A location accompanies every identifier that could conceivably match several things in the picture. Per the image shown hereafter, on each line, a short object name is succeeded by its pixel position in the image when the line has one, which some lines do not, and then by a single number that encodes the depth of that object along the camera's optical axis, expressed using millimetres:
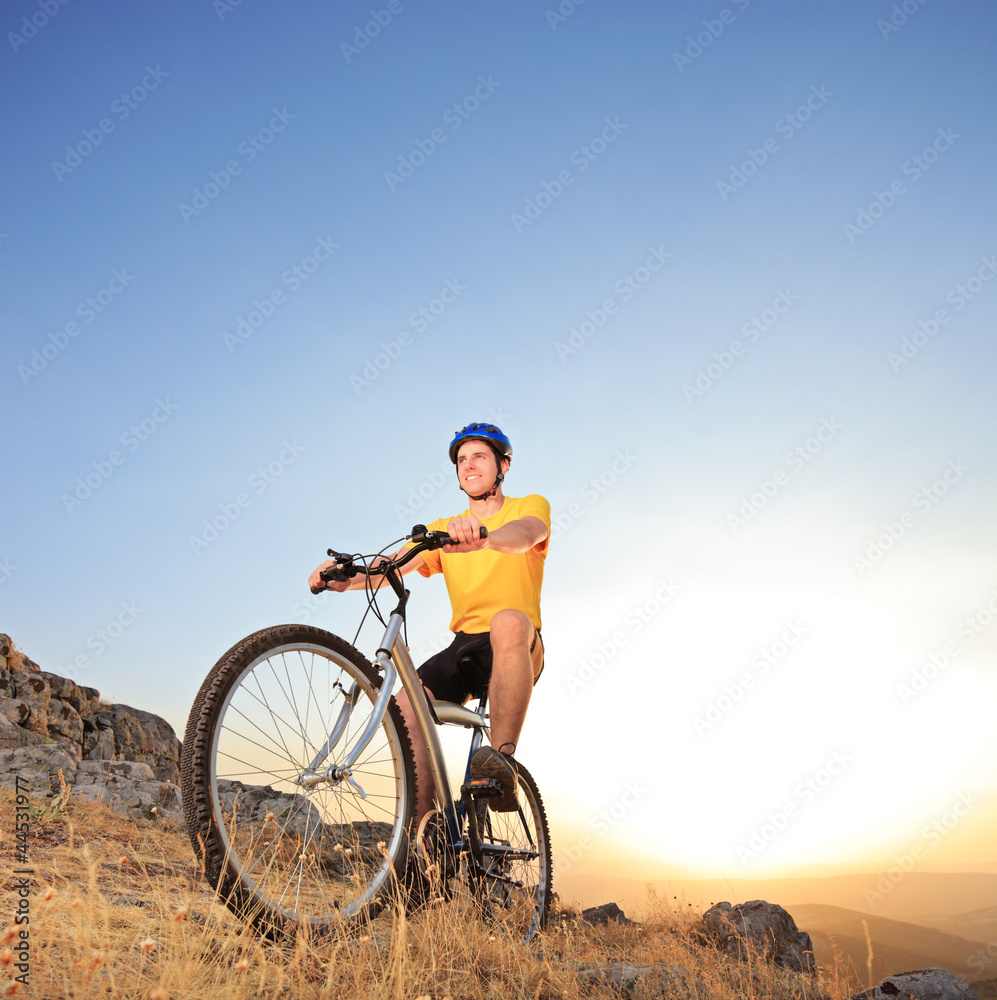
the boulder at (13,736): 10390
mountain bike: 2336
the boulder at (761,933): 5820
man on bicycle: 3820
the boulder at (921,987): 4172
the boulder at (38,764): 7359
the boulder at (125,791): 7094
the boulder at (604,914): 6820
